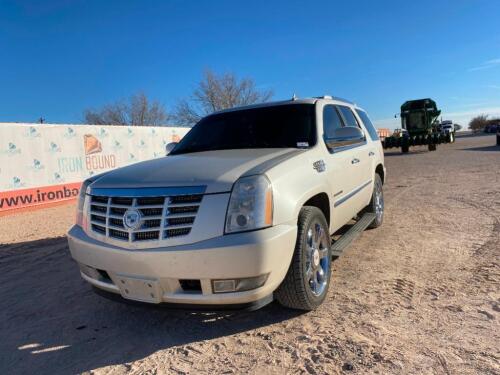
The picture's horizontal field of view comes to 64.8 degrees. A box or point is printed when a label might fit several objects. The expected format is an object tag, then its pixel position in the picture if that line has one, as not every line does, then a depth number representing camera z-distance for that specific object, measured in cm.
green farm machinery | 2728
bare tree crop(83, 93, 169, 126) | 5406
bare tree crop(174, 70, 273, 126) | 4609
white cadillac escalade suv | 271
